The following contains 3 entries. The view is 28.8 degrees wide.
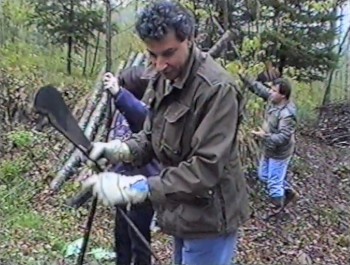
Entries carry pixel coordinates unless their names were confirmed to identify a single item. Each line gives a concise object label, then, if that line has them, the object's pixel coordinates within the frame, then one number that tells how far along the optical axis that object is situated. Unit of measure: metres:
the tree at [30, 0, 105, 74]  9.40
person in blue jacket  3.63
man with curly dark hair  2.30
